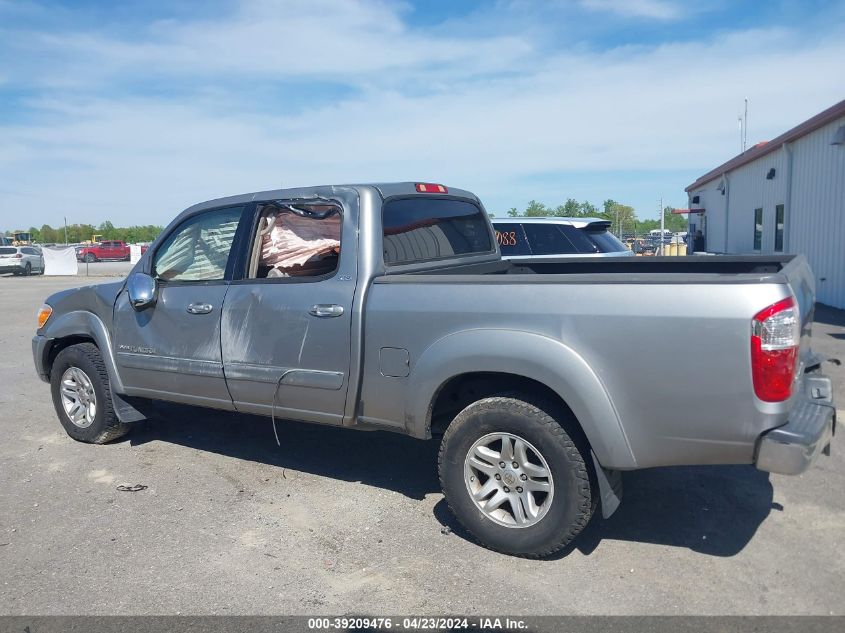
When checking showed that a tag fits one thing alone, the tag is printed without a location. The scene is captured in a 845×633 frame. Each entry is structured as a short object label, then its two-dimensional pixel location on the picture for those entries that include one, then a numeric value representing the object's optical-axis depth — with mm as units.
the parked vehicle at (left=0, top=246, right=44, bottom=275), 33344
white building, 13734
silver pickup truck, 3219
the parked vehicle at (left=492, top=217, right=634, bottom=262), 9500
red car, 54719
